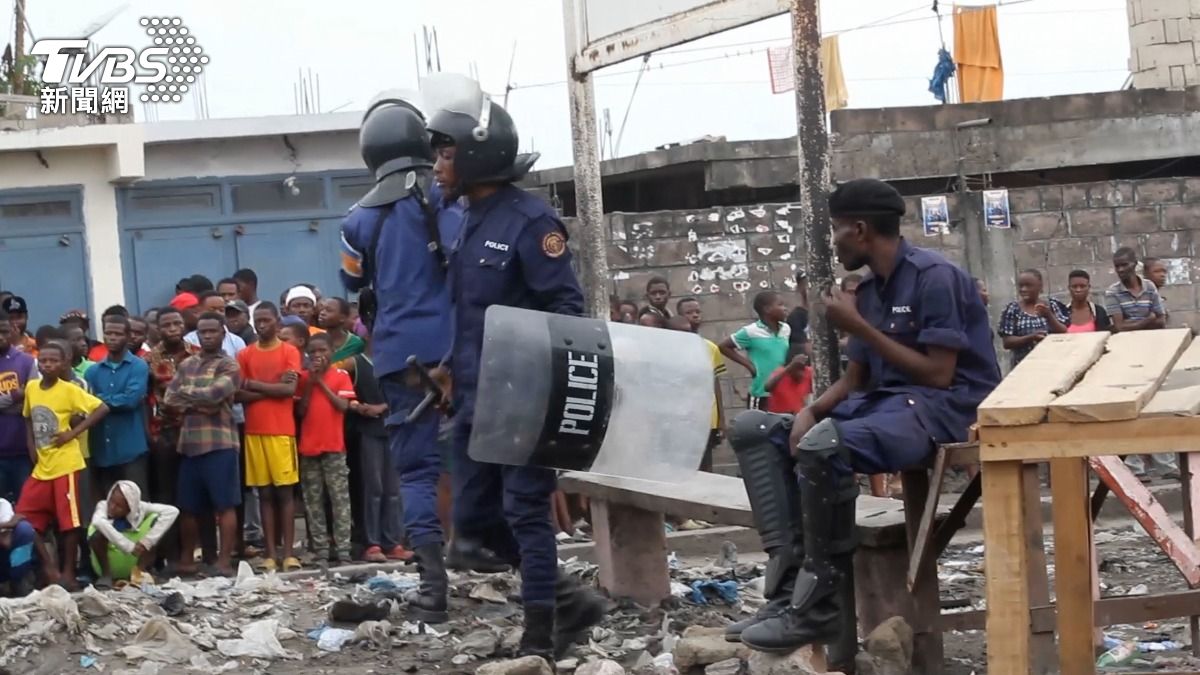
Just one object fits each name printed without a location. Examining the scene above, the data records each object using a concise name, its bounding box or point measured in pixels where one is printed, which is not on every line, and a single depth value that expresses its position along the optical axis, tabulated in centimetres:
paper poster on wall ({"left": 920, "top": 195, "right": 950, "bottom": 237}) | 1524
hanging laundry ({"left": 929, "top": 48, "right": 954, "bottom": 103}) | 2238
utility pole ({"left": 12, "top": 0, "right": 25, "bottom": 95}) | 2328
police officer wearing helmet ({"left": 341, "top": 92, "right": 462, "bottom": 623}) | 693
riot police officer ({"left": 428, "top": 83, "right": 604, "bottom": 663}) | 602
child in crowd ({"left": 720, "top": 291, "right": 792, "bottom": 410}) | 1220
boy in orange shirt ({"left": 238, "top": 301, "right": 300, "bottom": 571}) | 1002
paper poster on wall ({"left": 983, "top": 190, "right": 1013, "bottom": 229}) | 1530
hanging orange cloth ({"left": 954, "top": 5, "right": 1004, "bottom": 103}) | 2228
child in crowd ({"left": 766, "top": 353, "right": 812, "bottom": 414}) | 1184
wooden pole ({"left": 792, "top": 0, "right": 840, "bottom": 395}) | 664
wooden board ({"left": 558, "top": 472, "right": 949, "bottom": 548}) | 591
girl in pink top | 1297
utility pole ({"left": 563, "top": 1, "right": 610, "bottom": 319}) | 902
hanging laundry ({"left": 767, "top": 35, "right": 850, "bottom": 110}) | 2395
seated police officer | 536
